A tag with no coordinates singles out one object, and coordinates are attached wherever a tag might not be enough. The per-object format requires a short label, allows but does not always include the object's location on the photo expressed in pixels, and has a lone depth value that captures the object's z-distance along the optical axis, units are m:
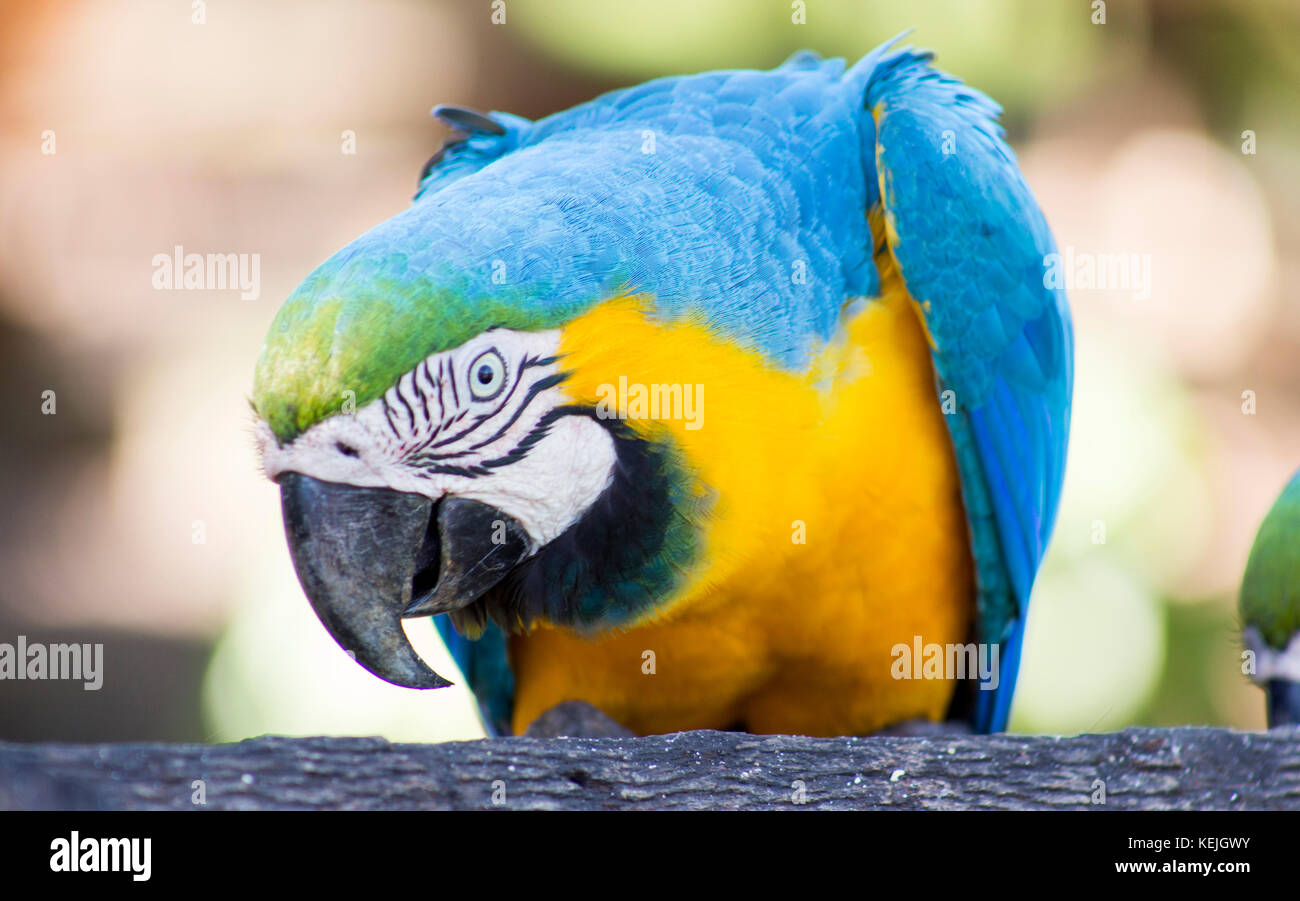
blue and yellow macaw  1.00
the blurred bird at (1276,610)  1.19
